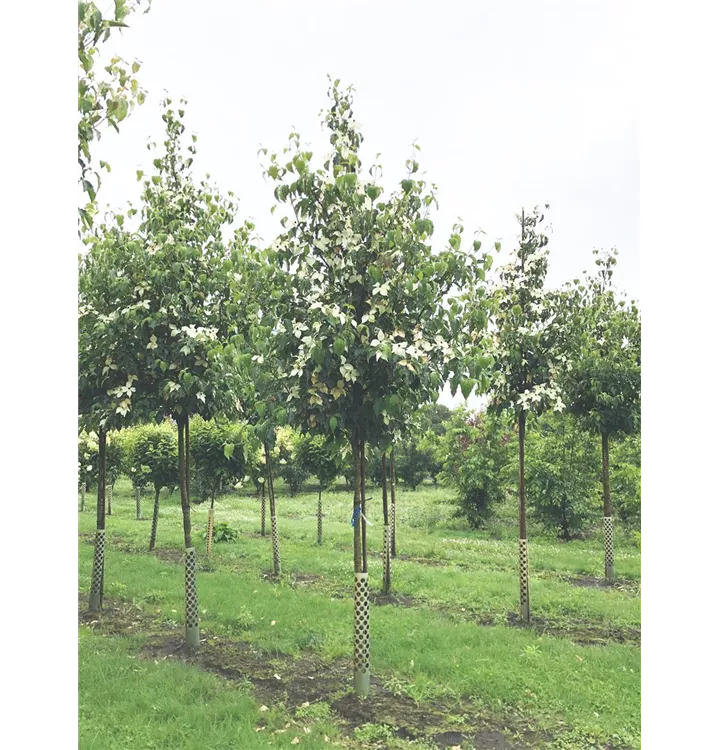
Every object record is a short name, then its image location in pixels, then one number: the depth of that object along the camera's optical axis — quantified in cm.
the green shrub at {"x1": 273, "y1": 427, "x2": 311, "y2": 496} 1209
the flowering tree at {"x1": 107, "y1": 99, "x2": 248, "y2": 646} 530
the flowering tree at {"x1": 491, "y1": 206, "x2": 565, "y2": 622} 641
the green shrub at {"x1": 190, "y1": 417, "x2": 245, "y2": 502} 1086
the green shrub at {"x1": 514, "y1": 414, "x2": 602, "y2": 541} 1259
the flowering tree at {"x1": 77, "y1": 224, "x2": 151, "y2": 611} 534
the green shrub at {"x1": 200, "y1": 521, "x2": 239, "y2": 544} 1209
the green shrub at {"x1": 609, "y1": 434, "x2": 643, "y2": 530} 1155
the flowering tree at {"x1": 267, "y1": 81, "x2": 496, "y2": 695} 421
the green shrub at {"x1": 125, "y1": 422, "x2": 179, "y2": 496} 1077
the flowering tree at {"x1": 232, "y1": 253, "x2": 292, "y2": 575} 438
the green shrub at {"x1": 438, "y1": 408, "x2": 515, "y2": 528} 1431
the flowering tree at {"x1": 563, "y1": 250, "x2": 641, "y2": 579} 828
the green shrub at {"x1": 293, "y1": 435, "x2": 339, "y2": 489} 1139
